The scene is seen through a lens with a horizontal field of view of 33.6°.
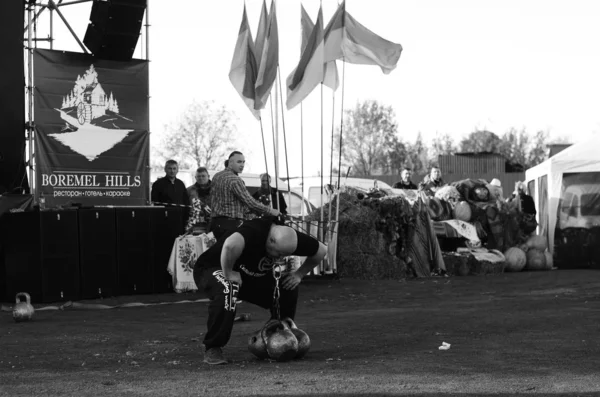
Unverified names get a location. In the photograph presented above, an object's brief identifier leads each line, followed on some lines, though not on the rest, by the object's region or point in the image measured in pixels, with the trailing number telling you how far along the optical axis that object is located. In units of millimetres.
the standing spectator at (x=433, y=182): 22031
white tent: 22547
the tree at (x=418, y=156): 79875
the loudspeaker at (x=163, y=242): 16000
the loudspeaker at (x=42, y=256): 14703
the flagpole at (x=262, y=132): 14734
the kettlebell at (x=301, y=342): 8172
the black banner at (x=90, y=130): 15555
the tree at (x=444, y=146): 85062
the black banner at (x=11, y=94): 14883
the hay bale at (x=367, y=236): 18875
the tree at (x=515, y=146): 83812
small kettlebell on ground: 11984
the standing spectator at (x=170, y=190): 16875
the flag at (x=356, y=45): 15875
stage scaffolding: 15375
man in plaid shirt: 13820
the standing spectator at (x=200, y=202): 16484
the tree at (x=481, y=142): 86688
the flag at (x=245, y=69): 15539
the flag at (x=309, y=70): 15656
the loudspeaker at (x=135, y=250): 15625
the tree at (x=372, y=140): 75812
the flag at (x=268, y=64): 15438
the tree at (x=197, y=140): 57750
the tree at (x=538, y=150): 82375
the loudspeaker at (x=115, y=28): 15953
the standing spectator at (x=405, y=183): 21812
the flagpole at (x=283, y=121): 15121
